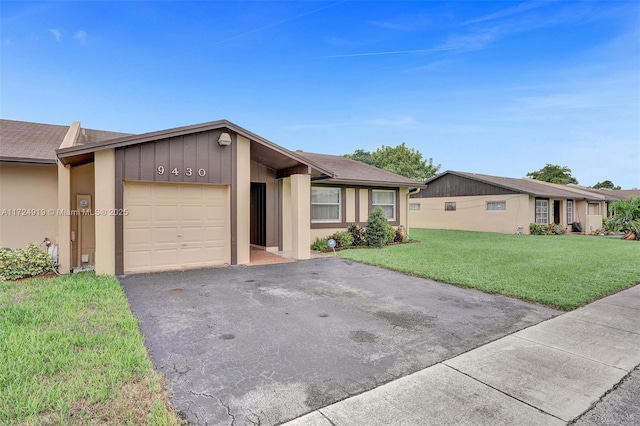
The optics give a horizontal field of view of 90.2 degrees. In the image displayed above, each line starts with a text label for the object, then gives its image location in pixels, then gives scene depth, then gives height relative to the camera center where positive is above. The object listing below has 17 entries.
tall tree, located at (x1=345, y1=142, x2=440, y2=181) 43.62 +6.93
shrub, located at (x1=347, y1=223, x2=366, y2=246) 13.12 -0.97
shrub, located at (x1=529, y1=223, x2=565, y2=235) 19.83 -1.17
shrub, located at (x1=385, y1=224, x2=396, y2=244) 13.49 -1.01
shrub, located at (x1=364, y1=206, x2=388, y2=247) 12.98 -0.76
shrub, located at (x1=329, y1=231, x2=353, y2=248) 12.52 -1.08
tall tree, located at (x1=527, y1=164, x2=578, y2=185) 44.81 +5.22
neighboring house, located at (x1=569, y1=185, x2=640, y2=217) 36.58 +2.14
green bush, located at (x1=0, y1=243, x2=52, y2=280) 6.79 -1.09
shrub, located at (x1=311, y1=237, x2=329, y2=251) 12.07 -1.24
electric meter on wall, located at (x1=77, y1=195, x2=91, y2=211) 8.52 +0.29
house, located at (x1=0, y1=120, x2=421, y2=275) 7.28 +0.45
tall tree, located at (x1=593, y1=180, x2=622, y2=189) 58.02 +4.66
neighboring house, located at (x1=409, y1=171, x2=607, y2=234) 20.27 +0.44
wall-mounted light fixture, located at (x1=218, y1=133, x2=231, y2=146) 8.15 +1.87
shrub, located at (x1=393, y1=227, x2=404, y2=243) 14.36 -1.16
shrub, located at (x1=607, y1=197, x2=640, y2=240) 17.75 -0.34
